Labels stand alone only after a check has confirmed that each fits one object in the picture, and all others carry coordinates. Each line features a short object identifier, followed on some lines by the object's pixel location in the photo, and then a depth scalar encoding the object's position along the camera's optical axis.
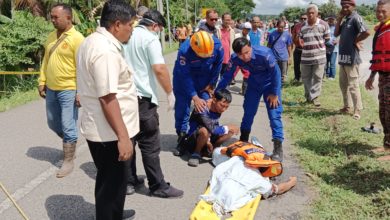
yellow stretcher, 3.22
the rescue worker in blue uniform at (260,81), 4.59
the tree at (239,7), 98.15
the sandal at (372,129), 5.83
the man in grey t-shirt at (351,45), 6.42
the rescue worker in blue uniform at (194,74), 4.70
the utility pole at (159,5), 19.64
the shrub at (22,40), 11.35
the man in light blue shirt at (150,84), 3.68
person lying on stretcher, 3.70
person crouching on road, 4.73
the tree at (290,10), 77.50
